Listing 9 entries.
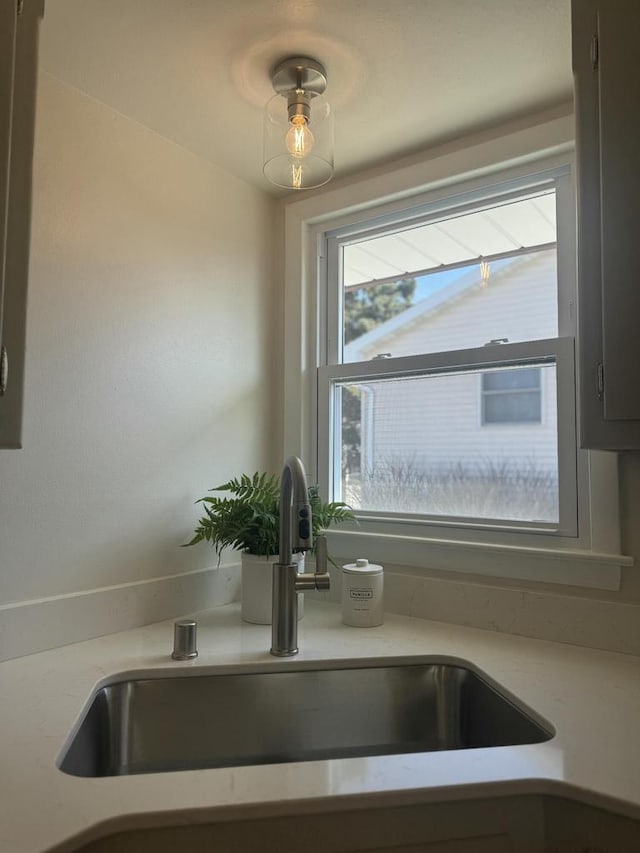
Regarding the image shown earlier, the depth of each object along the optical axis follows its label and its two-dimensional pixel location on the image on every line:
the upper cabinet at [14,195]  0.98
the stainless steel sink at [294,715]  1.21
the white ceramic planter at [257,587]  1.57
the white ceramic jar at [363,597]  1.56
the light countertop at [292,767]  0.76
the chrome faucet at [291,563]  1.35
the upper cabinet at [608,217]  1.07
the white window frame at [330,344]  1.43
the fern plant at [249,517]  1.59
